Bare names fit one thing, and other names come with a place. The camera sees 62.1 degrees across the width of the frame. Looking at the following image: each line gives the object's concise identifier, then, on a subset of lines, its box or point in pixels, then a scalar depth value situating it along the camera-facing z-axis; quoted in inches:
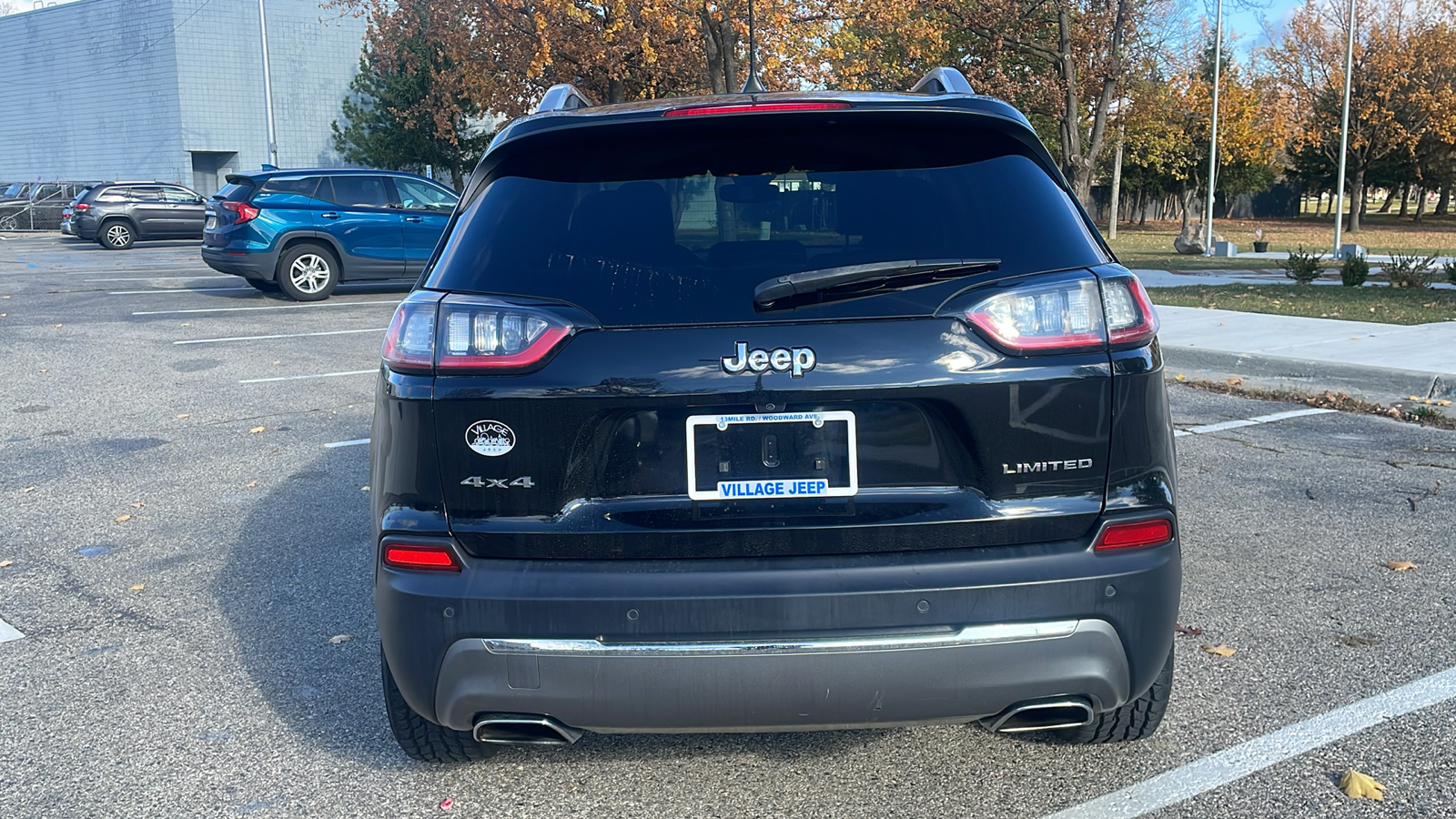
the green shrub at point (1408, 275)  593.3
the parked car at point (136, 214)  1239.5
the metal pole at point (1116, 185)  1817.2
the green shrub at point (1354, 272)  604.4
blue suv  640.4
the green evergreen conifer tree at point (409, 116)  1467.8
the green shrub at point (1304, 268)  645.9
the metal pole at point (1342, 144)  1182.3
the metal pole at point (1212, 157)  1229.9
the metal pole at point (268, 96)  1449.3
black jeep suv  102.0
